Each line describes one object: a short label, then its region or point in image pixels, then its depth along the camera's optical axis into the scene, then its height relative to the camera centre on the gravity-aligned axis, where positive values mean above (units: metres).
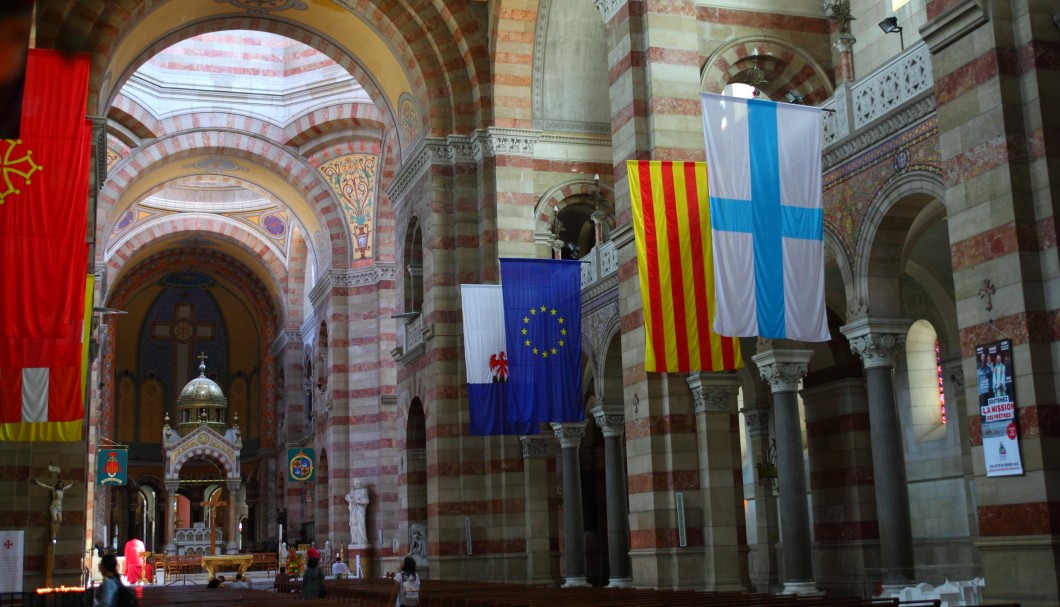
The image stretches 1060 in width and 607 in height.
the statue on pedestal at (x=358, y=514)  32.19 -0.08
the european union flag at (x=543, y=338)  18.11 +2.68
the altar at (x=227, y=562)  32.09 -1.33
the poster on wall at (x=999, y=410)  9.52 +0.63
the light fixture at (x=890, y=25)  15.41 +6.39
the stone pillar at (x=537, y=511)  21.55 -0.15
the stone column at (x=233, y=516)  41.97 +0.02
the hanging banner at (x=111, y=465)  35.50 +1.79
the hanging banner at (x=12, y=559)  16.66 -0.50
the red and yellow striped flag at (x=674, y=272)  13.84 +2.80
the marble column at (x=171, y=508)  41.56 +0.42
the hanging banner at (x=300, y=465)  36.28 +1.57
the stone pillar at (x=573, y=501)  21.14 +0.02
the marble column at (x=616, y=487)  19.75 +0.25
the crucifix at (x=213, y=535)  35.88 -0.57
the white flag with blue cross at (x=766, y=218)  12.37 +3.08
